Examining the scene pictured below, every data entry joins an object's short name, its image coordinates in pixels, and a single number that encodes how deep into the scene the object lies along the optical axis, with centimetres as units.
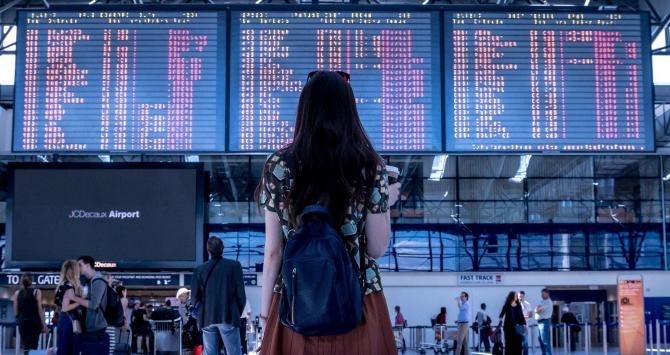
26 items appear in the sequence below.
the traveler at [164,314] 1545
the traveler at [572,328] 2698
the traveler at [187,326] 1304
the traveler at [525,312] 1744
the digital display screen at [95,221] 1650
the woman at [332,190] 277
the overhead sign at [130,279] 1778
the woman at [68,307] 848
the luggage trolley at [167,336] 1547
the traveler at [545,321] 1659
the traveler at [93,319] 844
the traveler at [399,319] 2546
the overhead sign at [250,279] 2275
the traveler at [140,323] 1850
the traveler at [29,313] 1204
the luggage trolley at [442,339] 2276
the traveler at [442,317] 2612
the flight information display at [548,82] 1362
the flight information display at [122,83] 1372
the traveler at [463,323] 1839
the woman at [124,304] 1354
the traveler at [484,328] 2451
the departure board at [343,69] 1362
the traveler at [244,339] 1249
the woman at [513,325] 1608
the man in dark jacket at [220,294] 841
